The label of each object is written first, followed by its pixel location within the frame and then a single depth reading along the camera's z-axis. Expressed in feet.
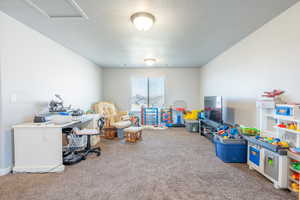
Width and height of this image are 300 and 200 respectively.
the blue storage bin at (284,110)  6.30
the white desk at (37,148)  7.77
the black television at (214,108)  12.03
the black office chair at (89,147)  9.75
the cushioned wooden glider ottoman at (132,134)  12.98
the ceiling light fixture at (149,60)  15.11
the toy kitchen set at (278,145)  5.97
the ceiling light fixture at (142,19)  7.02
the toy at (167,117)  20.13
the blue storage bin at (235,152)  8.77
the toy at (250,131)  8.41
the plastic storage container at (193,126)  16.79
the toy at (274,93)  7.11
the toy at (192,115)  18.02
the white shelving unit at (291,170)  5.74
